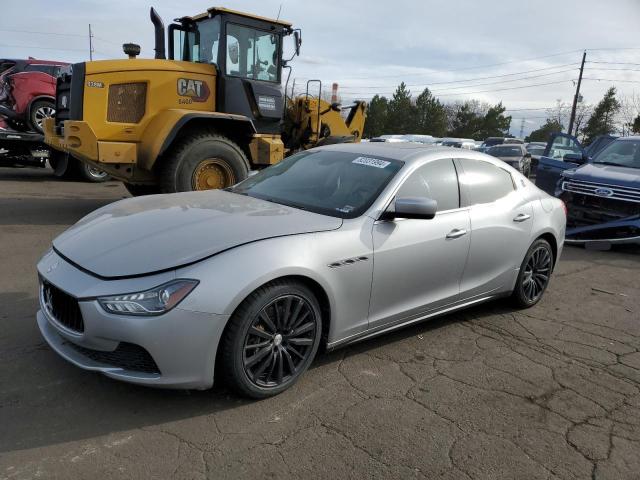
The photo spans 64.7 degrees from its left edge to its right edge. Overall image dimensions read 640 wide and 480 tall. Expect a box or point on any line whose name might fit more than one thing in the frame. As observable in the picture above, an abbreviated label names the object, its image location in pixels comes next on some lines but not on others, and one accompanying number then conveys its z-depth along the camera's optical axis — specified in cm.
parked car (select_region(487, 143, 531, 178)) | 1912
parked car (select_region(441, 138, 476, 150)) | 3123
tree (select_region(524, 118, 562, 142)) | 6788
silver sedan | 265
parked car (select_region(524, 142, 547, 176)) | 2364
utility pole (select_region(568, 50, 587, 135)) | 4344
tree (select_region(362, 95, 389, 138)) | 5953
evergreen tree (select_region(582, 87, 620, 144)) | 5338
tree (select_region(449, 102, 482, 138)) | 6291
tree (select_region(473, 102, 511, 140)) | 6216
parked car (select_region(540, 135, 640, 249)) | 746
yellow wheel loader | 714
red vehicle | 1120
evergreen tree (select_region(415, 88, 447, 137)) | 5884
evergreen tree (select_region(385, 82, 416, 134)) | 5909
